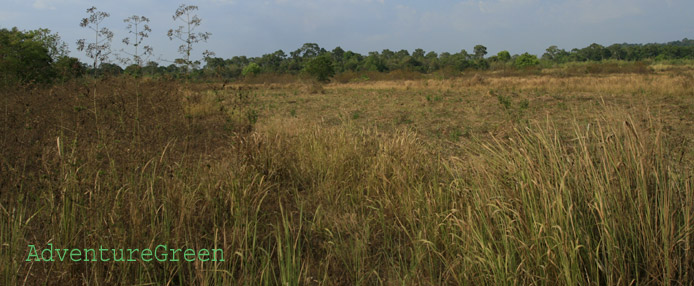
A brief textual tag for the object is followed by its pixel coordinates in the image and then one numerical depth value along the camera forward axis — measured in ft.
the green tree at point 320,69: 133.08
